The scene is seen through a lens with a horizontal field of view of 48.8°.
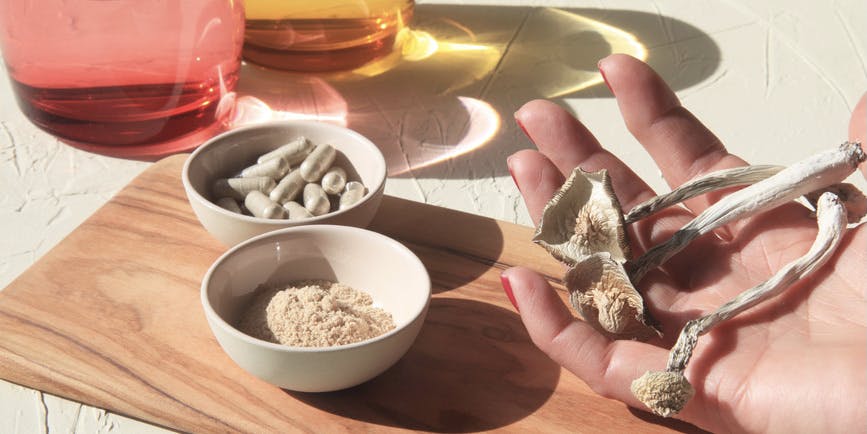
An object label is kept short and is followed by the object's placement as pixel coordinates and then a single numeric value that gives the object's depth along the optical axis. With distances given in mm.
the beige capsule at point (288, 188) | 724
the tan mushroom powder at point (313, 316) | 568
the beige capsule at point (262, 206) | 698
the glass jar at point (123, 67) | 778
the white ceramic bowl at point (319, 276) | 532
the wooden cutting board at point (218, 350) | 564
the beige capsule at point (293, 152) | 749
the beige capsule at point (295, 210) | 695
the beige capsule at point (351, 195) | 718
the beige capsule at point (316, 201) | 708
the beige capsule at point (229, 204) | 705
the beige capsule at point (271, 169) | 739
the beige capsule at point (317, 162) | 734
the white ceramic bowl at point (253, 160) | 669
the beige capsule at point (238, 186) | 725
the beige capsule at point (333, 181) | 731
